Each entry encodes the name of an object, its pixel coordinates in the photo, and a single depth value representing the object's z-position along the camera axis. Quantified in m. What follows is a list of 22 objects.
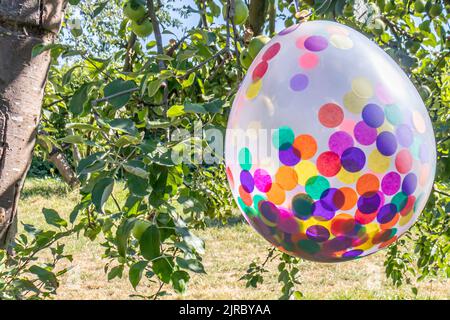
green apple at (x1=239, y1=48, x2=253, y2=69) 1.30
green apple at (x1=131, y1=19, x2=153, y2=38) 1.53
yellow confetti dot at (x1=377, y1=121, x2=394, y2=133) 0.93
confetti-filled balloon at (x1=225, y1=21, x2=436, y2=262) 0.92
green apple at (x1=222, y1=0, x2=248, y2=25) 1.42
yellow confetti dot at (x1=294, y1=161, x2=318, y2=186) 0.92
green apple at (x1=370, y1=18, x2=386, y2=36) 1.54
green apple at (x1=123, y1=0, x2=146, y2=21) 1.48
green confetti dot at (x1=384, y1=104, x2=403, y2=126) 0.95
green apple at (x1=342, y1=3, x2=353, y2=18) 1.84
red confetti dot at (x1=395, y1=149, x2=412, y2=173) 0.94
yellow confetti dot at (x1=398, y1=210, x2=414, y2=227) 1.00
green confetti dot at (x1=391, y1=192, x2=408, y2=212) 0.96
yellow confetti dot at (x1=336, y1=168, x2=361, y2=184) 0.92
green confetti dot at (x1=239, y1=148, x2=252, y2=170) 0.99
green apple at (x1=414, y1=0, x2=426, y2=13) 2.17
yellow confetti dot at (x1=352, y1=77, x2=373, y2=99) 0.94
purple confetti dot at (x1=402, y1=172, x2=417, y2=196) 0.96
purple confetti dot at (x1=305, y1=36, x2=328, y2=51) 0.98
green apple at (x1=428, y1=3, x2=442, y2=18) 1.98
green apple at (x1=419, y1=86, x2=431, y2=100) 1.74
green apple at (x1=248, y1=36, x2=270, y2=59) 1.25
